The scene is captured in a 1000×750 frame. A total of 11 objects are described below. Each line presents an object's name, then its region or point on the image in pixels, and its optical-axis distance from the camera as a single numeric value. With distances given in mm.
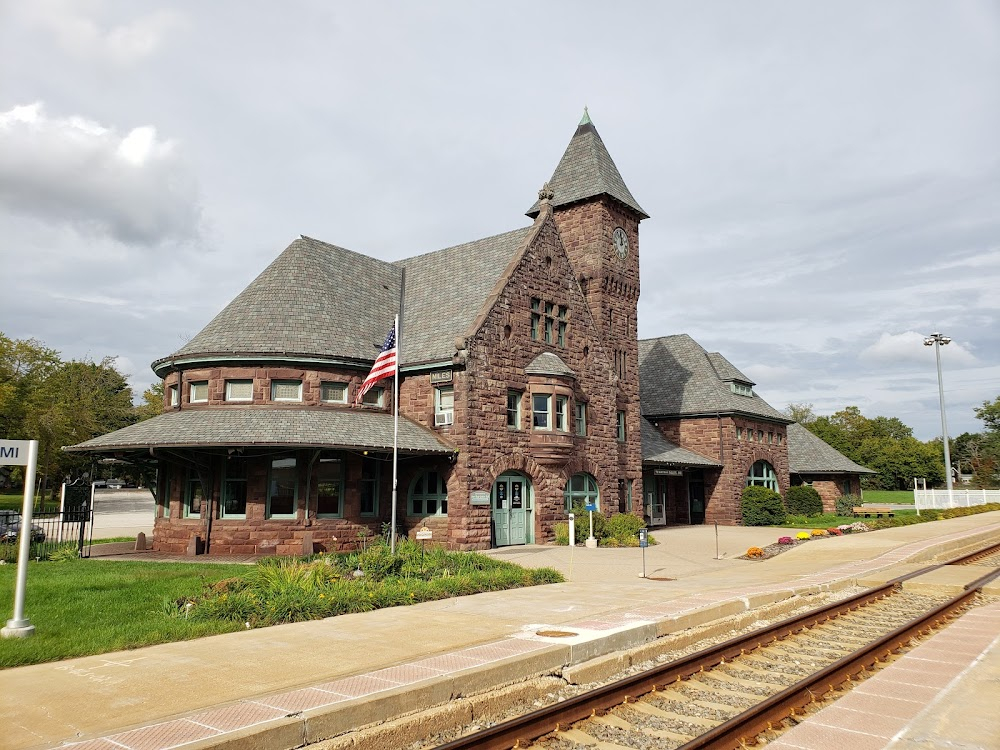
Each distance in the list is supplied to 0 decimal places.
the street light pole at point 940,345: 53219
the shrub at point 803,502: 44469
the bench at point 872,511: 45438
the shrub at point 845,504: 48344
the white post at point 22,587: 9859
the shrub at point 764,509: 40406
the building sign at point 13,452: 10391
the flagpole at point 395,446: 20117
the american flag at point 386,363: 21922
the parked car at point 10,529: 22067
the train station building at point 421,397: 23406
